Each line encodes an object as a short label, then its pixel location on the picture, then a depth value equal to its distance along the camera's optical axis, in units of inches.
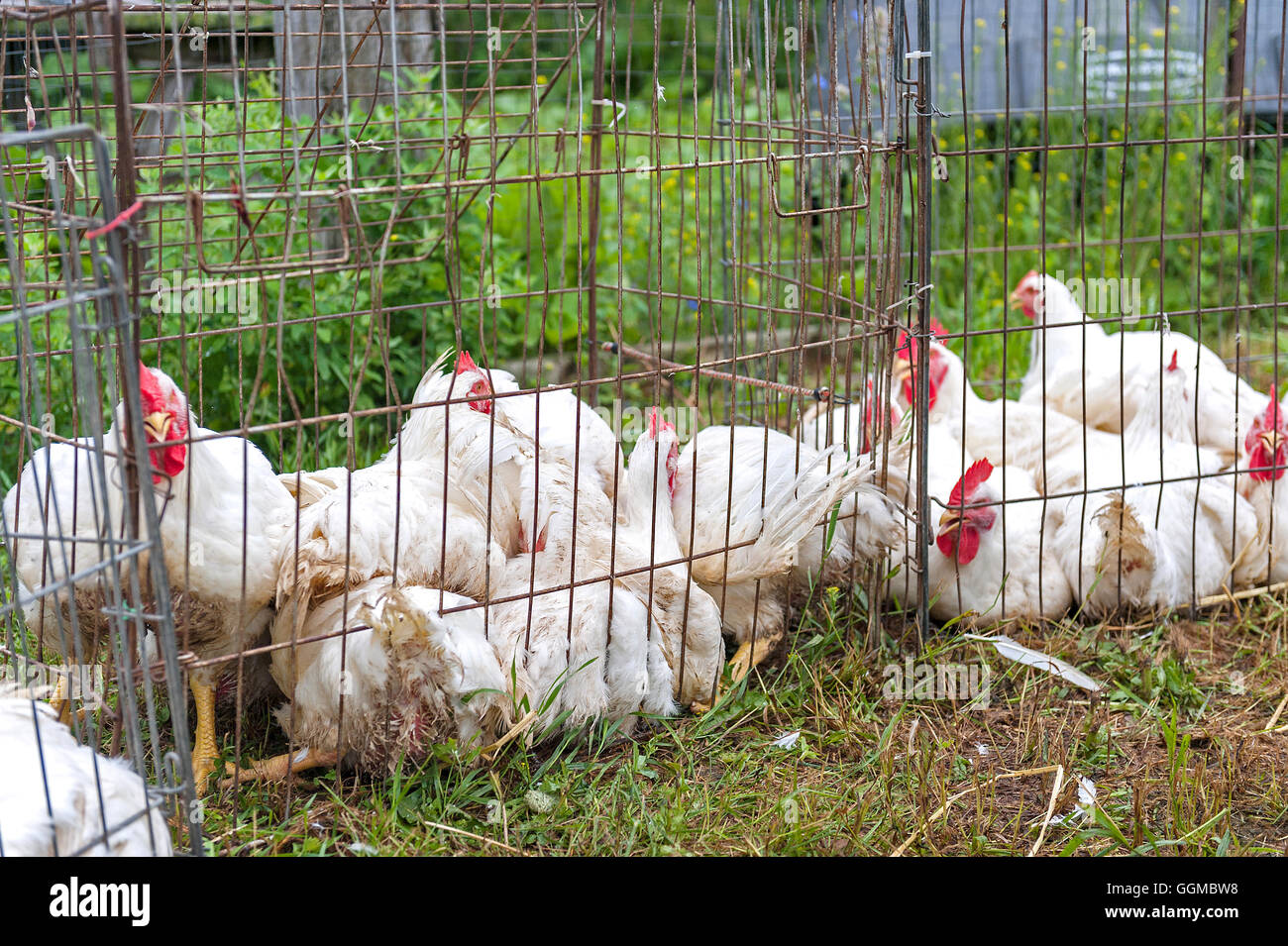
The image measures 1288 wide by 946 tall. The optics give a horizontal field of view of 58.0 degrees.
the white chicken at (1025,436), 163.6
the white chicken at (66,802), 82.7
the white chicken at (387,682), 109.9
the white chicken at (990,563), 149.9
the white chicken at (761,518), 134.9
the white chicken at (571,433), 140.3
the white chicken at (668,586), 132.6
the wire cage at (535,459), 106.7
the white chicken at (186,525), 105.3
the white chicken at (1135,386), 175.3
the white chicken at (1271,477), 160.6
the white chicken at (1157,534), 153.4
